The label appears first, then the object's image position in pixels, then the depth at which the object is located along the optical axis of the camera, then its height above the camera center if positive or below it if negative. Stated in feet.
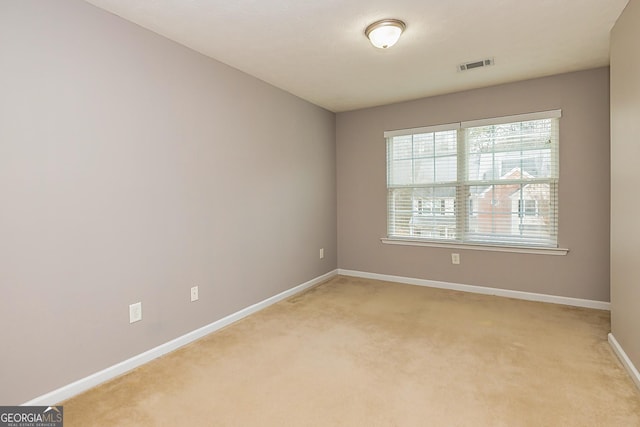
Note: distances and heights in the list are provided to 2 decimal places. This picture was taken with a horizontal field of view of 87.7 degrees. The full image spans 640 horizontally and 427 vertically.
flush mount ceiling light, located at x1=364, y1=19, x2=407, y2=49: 7.73 +4.12
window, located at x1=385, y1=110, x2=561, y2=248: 11.82 +0.88
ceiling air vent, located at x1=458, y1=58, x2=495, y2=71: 10.12 +4.35
